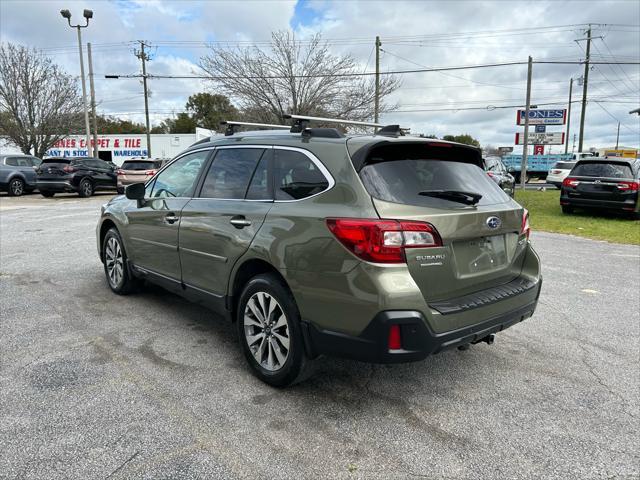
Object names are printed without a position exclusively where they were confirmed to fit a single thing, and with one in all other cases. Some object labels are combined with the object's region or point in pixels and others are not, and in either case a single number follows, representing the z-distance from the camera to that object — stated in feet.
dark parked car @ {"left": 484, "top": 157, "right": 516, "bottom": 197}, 64.75
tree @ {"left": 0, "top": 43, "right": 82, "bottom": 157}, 96.27
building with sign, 135.13
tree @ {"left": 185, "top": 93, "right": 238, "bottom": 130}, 221.05
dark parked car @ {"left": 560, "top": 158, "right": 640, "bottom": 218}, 39.55
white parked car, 82.64
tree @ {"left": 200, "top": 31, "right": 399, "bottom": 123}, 77.92
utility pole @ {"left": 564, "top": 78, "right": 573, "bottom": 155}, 173.27
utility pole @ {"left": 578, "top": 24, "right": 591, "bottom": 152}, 125.08
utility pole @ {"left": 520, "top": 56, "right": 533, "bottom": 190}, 74.74
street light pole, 82.79
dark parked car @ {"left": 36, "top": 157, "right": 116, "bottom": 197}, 61.41
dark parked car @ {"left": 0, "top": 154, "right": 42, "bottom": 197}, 64.75
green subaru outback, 8.56
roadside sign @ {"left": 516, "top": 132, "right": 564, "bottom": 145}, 105.50
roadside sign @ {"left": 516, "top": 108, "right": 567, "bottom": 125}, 104.06
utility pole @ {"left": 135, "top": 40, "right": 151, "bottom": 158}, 116.92
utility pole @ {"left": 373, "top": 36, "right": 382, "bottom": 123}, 81.66
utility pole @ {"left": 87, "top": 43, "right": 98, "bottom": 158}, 92.02
